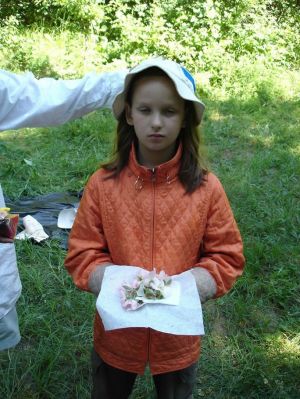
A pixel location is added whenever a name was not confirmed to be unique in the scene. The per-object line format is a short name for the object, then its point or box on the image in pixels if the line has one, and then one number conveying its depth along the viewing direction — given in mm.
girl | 1439
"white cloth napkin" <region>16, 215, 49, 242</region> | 3344
